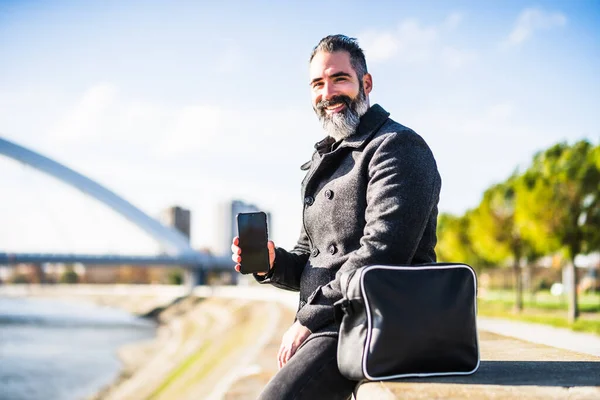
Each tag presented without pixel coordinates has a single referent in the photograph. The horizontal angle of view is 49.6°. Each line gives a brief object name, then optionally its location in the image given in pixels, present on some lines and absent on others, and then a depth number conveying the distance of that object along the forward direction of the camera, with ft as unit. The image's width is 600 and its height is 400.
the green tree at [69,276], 387.55
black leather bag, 6.90
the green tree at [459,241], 106.63
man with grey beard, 7.55
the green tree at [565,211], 57.98
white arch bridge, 202.08
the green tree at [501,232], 76.87
